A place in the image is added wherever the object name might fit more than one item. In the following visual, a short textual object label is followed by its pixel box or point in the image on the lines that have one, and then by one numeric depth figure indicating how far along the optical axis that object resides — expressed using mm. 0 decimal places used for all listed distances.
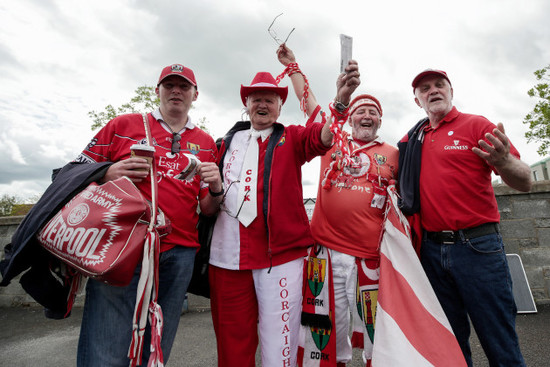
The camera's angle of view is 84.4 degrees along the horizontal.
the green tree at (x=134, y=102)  15234
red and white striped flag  1866
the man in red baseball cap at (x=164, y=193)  1621
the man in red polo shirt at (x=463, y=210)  1886
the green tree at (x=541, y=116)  12805
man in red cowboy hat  1941
